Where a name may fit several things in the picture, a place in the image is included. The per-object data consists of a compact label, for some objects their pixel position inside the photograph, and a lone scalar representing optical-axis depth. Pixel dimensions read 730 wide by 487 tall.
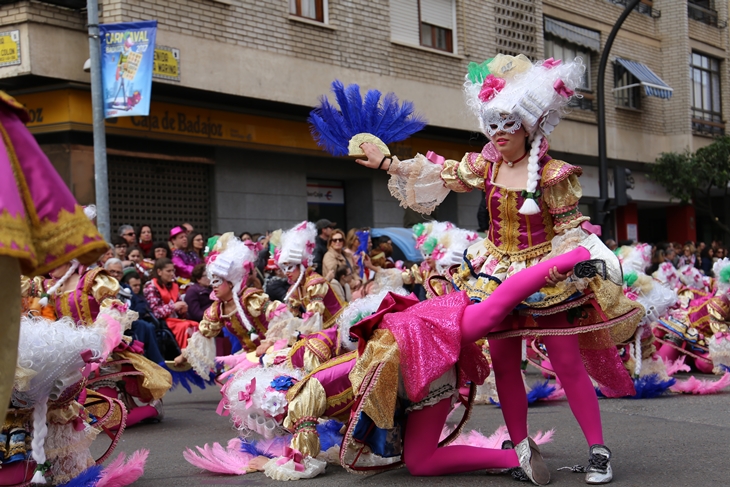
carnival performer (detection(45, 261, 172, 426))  6.48
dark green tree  24.72
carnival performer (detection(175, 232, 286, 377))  7.01
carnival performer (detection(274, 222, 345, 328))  7.23
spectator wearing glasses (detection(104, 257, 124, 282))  7.91
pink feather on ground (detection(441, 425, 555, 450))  4.93
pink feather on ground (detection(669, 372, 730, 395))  7.80
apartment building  12.55
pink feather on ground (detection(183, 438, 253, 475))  4.85
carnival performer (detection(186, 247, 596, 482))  4.13
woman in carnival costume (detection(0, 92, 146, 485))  2.19
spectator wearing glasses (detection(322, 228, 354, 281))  10.32
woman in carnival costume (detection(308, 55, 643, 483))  4.29
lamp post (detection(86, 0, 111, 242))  10.73
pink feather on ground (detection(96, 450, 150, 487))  4.48
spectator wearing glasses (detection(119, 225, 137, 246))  10.70
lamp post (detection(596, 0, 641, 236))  13.89
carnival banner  11.36
